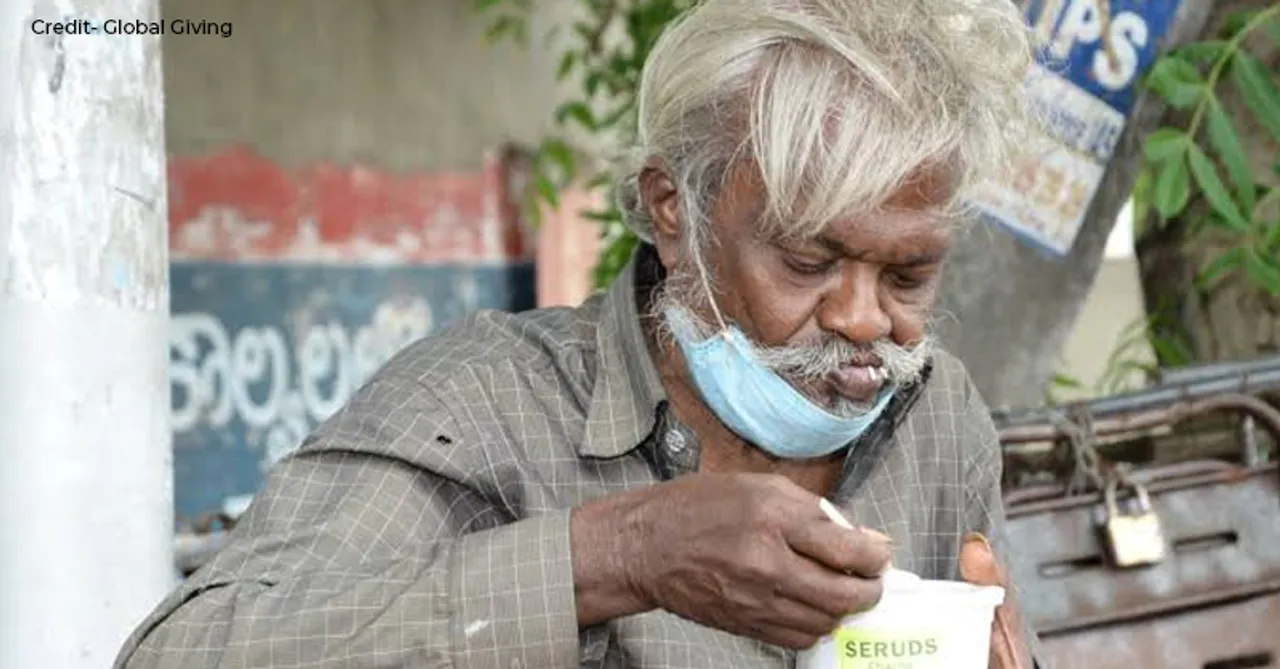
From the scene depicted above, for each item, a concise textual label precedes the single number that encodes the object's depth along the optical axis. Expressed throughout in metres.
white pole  2.55
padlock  3.00
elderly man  1.96
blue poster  3.67
